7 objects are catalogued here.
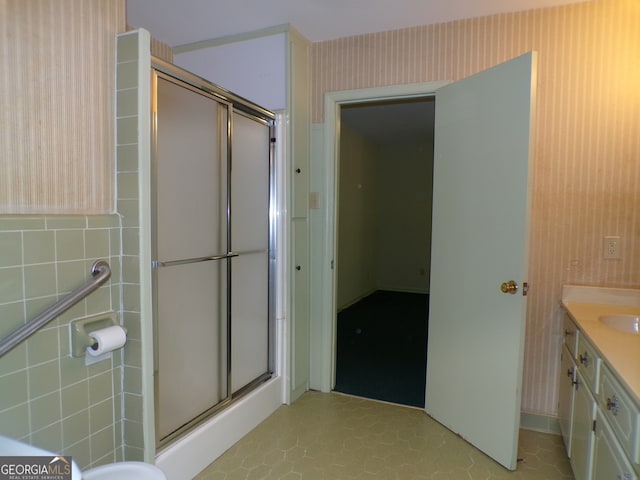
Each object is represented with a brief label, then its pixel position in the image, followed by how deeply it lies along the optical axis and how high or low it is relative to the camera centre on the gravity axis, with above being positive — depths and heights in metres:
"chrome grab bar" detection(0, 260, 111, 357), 1.19 -0.31
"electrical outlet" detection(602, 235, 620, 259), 2.21 -0.15
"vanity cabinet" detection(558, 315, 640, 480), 1.20 -0.74
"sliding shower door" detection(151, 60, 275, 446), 1.77 -0.15
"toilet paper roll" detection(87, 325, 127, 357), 1.44 -0.46
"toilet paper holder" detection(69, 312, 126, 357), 1.42 -0.42
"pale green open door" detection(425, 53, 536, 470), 1.98 -0.19
